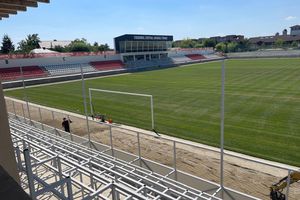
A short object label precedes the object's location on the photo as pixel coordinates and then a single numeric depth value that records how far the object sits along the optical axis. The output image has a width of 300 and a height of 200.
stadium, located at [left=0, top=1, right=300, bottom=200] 7.35
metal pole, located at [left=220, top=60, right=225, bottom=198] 6.95
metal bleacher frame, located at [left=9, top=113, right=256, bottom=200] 4.40
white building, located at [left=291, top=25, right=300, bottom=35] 180.00
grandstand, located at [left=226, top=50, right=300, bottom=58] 78.12
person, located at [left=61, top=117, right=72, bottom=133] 13.78
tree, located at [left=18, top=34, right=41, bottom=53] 91.69
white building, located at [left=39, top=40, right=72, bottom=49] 102.75
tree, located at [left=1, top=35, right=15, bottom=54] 90.56
